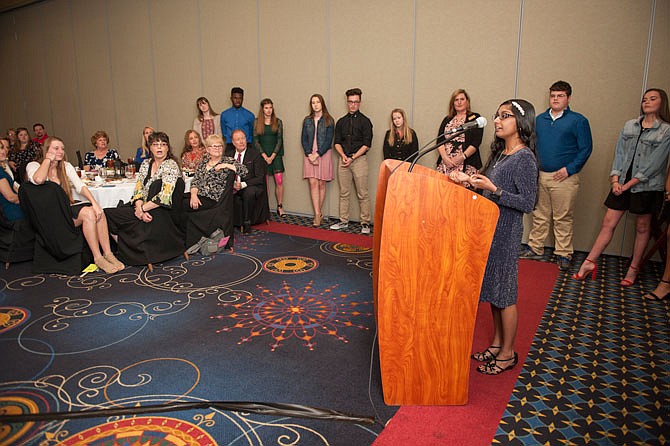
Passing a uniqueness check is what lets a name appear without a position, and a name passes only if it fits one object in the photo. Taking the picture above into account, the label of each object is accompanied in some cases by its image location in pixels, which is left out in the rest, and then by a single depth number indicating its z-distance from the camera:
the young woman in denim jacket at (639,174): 3.90
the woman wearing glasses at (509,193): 2.44
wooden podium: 2.14
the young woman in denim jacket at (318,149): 6.49
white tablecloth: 4.82
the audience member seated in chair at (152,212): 4.66
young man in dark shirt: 6.16
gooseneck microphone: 2.01
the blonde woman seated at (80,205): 4.33
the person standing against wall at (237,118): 7.13
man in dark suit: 6.08
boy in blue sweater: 4.59
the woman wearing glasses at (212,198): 5.17
